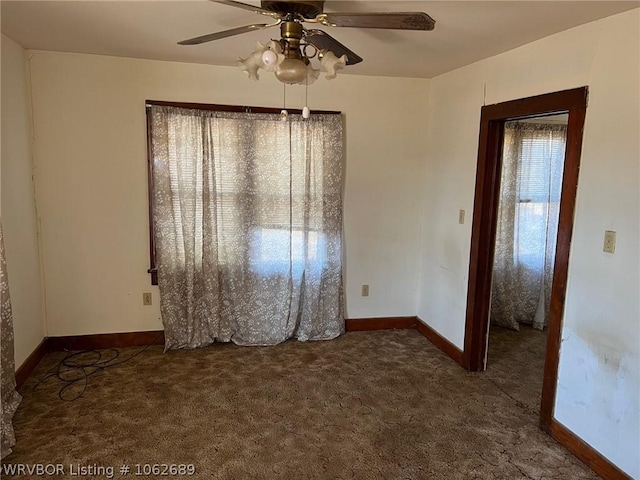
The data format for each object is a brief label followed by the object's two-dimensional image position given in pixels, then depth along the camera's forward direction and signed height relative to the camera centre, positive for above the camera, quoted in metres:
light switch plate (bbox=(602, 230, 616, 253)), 2.16 -0.24
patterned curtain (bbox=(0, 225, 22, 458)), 2.30 -1.02
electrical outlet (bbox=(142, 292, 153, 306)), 3.65 -0.95
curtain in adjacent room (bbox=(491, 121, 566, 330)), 4.16 -0.31
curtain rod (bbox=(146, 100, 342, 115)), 3.43 +0.60
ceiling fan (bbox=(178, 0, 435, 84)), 1.73 +0.64
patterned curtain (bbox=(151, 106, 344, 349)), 3.48 -0.34
